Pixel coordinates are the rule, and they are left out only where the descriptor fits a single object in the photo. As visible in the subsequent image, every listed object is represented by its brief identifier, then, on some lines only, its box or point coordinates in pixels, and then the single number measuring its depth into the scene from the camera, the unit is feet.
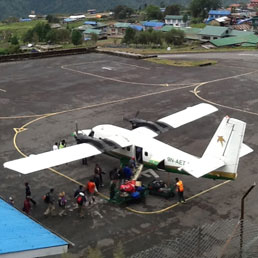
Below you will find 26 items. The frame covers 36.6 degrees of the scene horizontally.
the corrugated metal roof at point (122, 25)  615.98
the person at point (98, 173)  90.94
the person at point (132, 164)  92.12
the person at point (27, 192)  82.85
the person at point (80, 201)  77.30
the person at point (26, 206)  78.59
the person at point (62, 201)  80.94
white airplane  77.82
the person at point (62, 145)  104.39
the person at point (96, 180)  89.11
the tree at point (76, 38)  383.04
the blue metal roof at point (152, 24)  601.21
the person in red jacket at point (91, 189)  83.51
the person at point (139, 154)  92.32
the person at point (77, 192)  80.38
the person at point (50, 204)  78.59
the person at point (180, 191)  81.82
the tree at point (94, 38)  425.28
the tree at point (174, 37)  410.72
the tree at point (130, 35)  413.59
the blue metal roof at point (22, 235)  52.49
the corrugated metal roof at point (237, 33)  428.40
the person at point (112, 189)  82.79
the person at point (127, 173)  89.76
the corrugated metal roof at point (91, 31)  569.23
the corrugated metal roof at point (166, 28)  500.33
